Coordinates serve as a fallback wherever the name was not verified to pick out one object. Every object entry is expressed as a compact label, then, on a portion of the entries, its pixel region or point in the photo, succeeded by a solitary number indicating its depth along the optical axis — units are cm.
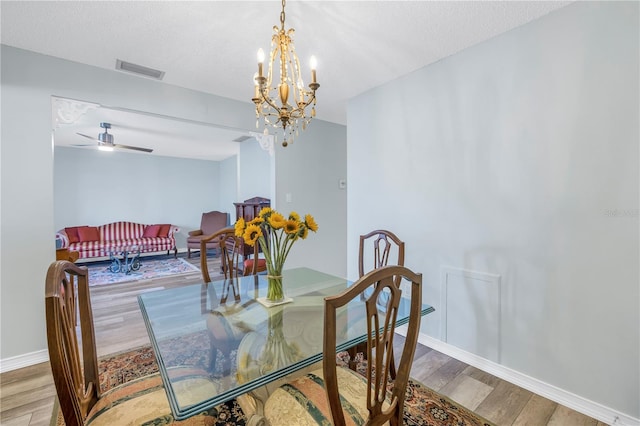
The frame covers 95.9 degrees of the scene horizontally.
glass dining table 90
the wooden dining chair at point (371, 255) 182
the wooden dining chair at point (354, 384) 83
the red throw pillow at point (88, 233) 564
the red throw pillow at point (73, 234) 548
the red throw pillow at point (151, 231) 635
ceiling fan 435
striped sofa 538
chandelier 135
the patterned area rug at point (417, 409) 153
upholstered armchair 659
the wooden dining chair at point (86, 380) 78
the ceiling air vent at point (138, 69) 234
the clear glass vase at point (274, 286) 154
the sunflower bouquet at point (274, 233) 145
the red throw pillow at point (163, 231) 641
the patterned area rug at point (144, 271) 457
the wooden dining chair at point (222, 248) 202
